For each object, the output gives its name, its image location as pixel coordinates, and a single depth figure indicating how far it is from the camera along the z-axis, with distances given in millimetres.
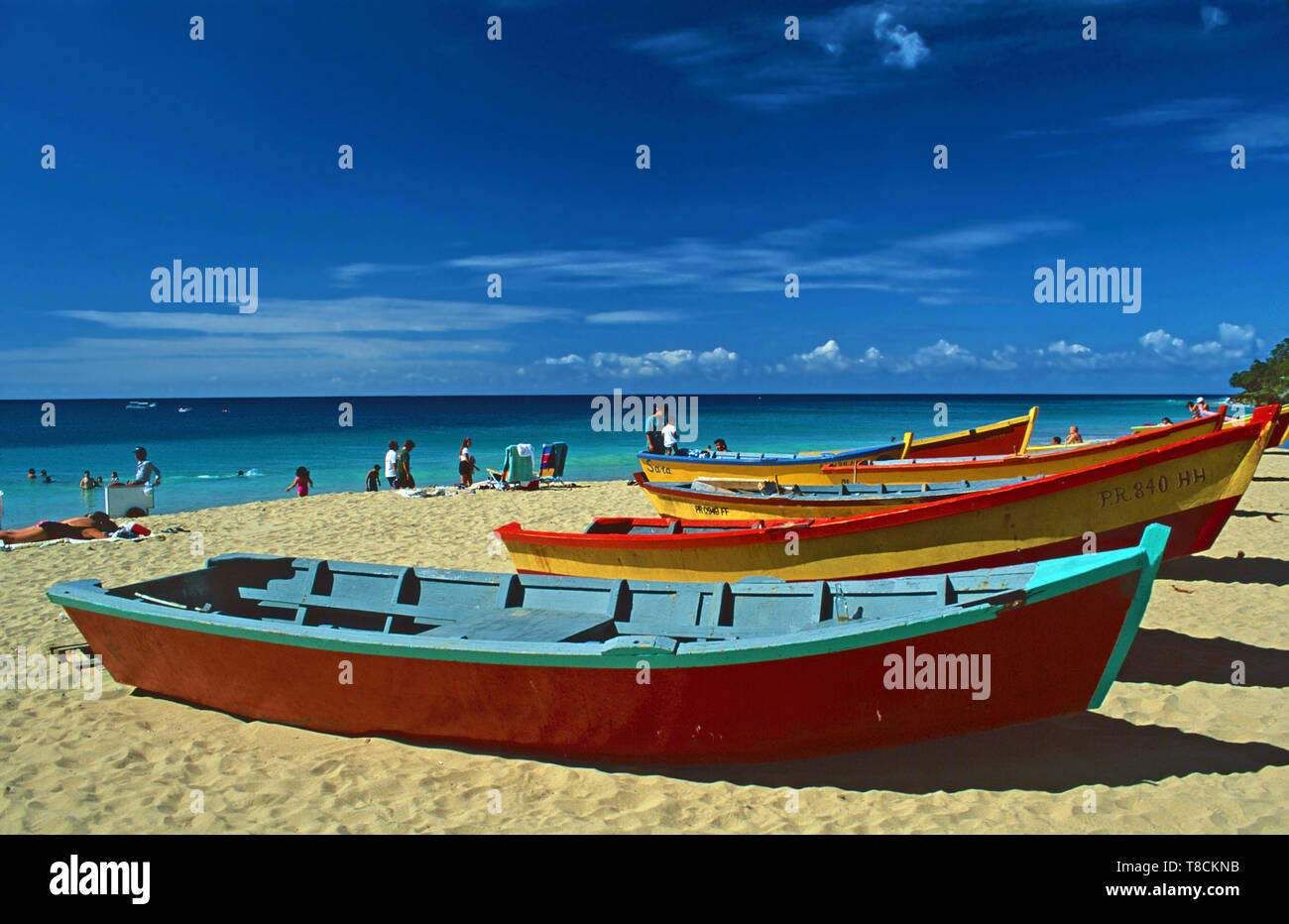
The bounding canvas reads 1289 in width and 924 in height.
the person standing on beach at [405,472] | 20206
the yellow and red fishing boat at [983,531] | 6547
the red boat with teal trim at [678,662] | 3930
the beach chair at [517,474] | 19750
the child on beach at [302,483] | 19953
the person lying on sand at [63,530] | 11992
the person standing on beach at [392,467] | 19562
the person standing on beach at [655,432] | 18609
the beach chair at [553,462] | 21500
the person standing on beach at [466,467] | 20894
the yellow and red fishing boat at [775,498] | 8484
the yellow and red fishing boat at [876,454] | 12547
